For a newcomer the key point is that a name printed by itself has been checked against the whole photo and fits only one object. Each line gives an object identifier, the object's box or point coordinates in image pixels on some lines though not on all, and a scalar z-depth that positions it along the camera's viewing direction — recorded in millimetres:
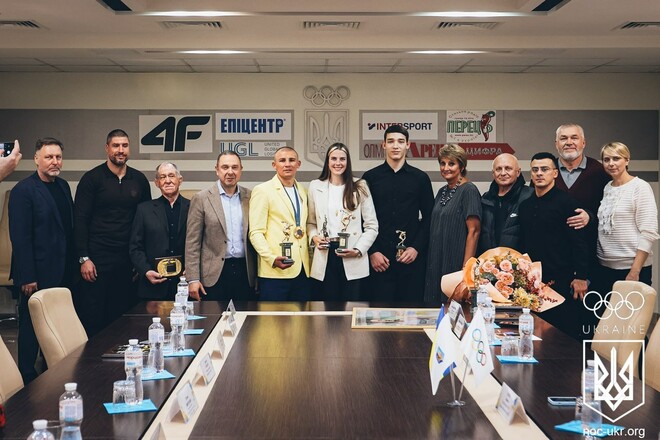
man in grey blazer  5777
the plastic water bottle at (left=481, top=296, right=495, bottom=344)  3613
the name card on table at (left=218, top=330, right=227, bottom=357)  3387
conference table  2365
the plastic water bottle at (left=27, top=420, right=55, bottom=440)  1873
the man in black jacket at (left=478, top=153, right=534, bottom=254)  5535
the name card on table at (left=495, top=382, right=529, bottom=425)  2414
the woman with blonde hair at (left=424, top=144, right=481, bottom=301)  5746
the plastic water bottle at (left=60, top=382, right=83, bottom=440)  2166
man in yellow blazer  5746
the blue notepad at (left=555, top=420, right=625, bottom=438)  2260
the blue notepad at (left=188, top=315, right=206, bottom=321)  4297
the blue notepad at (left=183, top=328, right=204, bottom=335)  3883
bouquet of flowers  4199
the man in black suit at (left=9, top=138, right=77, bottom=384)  5684
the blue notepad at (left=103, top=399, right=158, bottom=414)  2512
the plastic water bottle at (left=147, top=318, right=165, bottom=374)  3021
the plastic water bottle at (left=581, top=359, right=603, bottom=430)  2297
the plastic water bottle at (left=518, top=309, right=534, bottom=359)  3273
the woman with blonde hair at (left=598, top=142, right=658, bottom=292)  5457
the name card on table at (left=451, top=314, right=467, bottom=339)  3808
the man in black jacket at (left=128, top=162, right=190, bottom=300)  5852
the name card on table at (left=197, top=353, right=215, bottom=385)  2879
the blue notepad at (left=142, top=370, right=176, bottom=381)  2953
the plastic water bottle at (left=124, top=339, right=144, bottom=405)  2609
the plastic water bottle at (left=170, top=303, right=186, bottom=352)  3443
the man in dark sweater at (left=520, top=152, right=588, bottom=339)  5262
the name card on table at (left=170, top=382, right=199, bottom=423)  2375
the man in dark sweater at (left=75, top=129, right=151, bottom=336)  6121
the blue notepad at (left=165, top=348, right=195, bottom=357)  3387
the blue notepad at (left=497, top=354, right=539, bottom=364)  3238
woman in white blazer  5906
